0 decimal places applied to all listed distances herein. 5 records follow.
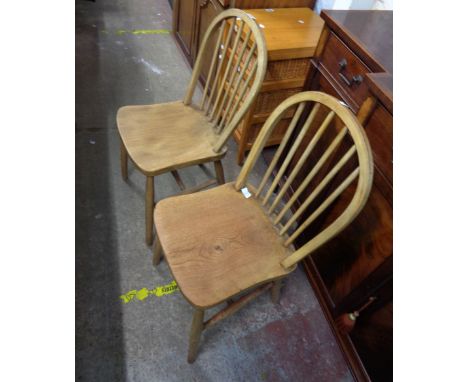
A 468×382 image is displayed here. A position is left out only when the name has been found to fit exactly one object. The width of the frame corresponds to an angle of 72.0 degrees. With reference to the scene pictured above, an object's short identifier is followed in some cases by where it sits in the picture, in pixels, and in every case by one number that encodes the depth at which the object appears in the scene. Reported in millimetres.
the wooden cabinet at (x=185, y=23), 2264
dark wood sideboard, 939
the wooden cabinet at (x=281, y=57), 1497
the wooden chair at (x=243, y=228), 840
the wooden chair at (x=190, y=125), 1155
